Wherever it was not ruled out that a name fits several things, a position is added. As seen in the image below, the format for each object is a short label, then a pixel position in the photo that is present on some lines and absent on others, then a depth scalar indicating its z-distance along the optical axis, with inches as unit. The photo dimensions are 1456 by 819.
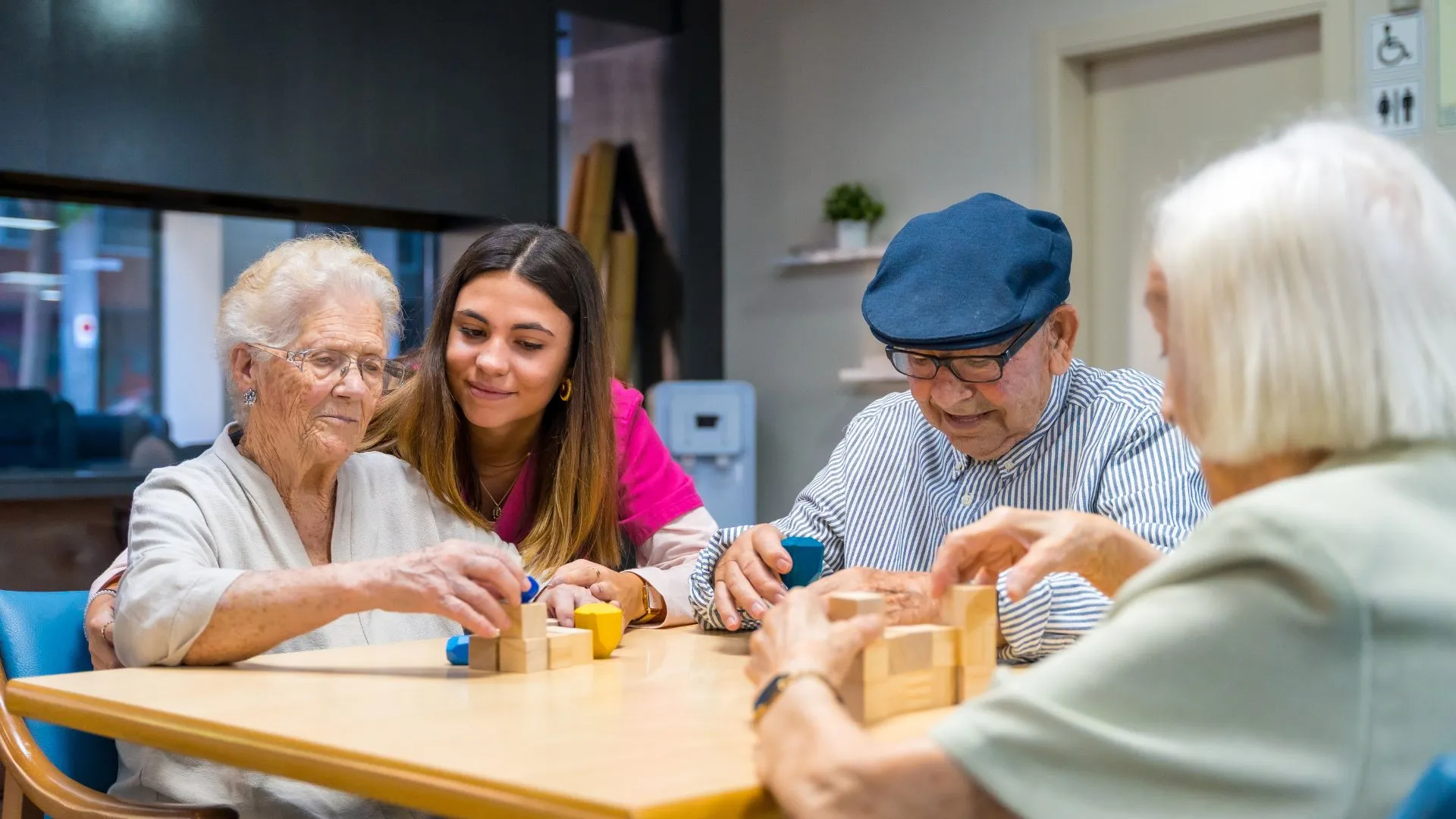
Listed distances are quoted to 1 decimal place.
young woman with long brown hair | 98.1
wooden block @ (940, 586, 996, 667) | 58.0
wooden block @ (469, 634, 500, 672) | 66.7
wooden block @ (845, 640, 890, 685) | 51.5
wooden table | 43.2
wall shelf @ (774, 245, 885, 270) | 202.8
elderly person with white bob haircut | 37.3
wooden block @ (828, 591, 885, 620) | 51.7
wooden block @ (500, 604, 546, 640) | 66.4
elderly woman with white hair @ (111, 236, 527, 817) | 66.1
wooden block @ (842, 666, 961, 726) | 52.2
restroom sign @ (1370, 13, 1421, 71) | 155.2
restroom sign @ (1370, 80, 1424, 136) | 155.3
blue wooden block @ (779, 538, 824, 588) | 75.5
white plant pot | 205.8
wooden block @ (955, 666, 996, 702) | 58.1
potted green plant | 205.5
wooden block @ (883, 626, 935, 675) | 54.2
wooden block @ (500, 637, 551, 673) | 66.4
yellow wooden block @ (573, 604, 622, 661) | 71.7
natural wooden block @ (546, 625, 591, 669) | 68.1
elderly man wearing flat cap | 77.2
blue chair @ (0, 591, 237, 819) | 69.4
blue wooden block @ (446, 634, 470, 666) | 68.6
